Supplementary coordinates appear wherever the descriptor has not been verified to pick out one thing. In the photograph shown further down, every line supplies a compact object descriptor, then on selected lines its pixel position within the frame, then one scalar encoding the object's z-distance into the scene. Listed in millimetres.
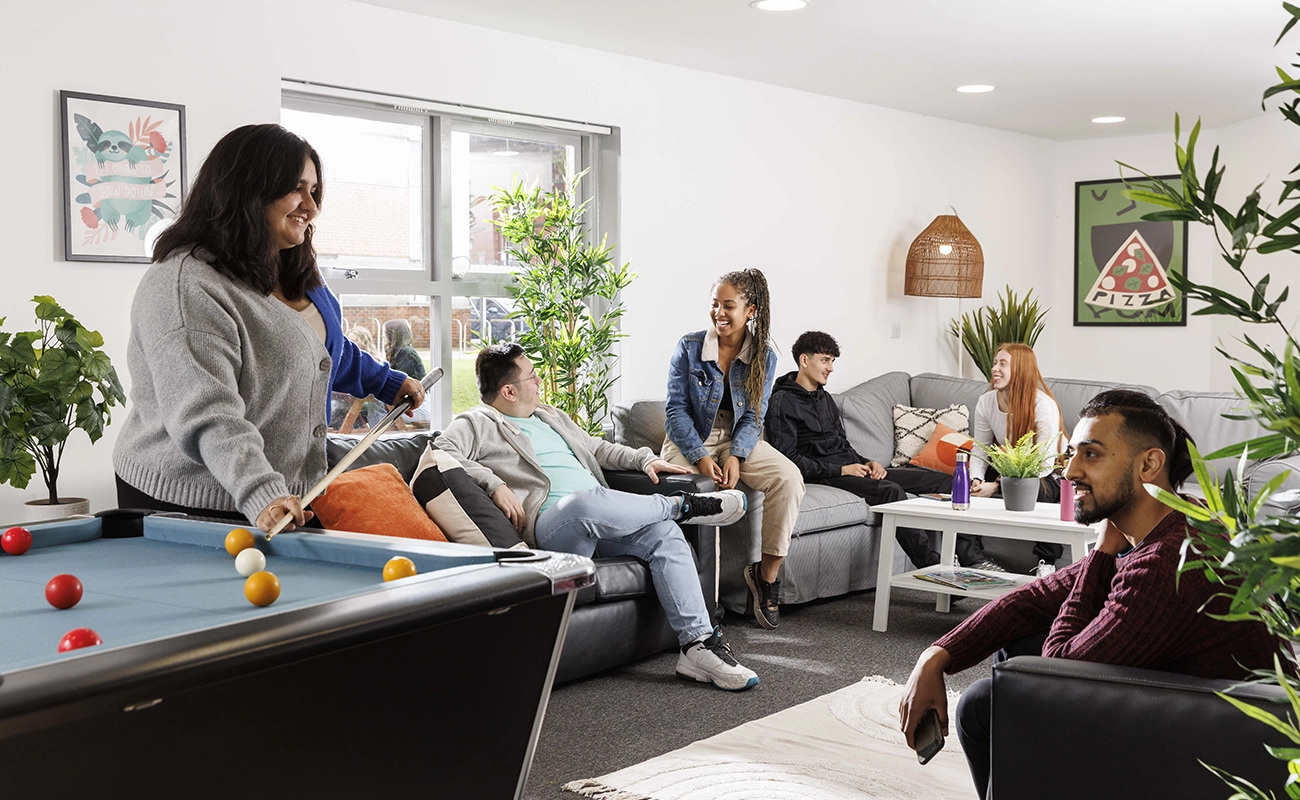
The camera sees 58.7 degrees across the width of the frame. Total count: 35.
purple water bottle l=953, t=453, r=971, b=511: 4379
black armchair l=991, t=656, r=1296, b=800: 1588
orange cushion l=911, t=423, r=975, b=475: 5883
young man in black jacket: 5133
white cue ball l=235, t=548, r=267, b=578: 1843
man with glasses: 3691
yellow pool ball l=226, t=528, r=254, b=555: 2012
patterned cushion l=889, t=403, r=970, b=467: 6113
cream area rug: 2752
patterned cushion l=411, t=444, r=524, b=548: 3449
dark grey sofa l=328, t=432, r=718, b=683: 3557
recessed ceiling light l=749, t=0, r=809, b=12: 4375
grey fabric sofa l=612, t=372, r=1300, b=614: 4551
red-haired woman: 5258
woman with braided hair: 4551
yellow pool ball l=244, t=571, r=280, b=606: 1601
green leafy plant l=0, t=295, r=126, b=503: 3158
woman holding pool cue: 2125
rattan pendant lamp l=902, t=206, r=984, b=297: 6820
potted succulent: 4305
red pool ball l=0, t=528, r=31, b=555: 2068
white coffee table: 4008
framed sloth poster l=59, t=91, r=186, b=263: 3705
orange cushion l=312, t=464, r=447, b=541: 3115
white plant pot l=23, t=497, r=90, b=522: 3160
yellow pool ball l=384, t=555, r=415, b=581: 1778
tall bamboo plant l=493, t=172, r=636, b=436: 4805
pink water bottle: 4066
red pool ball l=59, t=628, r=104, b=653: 1356
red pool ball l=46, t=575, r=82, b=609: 1649
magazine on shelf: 4129
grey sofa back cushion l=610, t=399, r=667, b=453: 4914
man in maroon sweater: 1773
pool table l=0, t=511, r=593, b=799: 1235
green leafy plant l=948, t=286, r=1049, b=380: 7363
